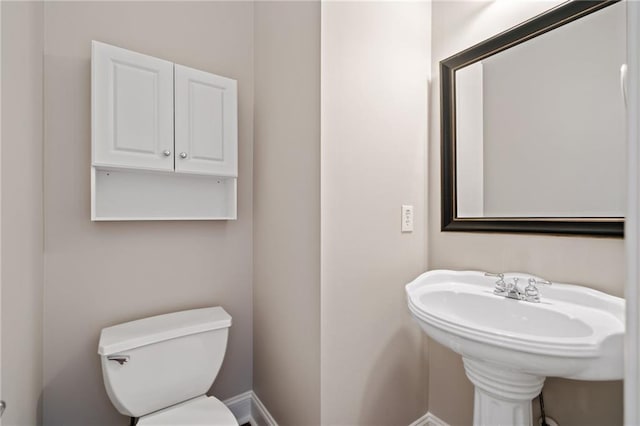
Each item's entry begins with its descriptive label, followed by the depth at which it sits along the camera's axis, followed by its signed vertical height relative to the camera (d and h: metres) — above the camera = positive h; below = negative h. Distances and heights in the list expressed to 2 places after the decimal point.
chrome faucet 1.01 -0.27
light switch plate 1.37 -0.02
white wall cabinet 1.16 +0.31
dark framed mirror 0.97 +0.33
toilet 1.11 -0.62
